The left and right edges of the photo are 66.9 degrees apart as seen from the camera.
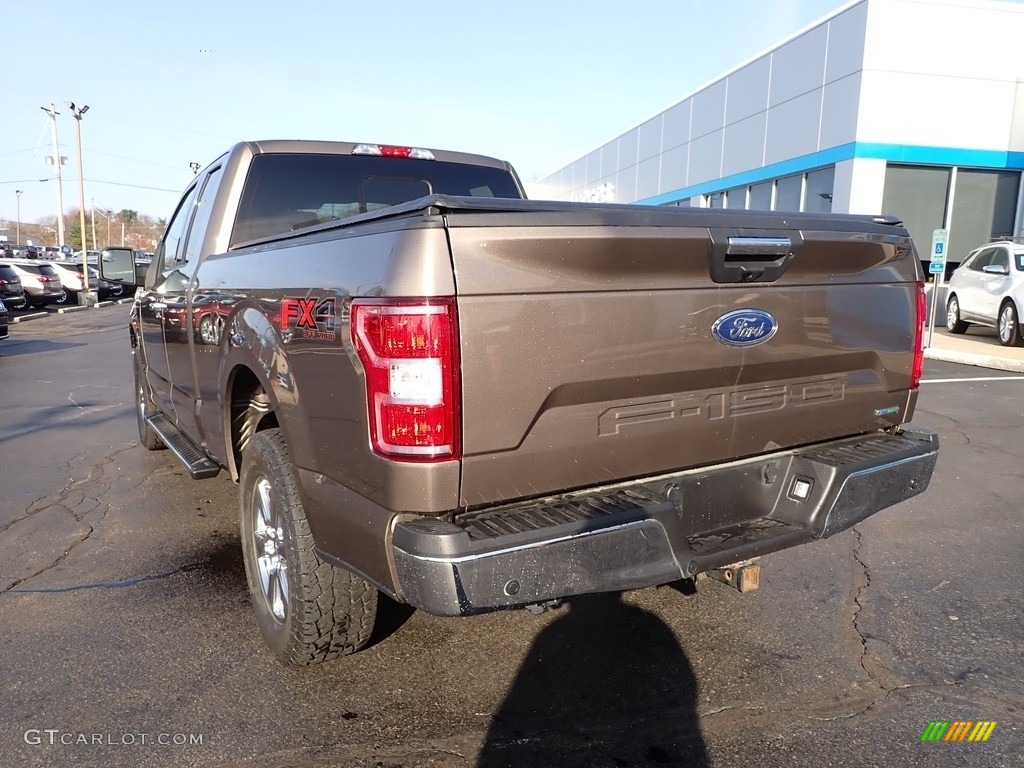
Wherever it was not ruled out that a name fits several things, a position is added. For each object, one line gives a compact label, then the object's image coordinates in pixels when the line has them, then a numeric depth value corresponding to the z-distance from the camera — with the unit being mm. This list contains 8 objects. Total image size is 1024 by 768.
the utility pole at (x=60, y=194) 52212
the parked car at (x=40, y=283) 25031
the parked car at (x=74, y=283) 29464
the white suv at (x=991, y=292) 13672
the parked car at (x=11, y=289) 21109
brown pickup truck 2195
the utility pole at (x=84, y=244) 28359
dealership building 16938
